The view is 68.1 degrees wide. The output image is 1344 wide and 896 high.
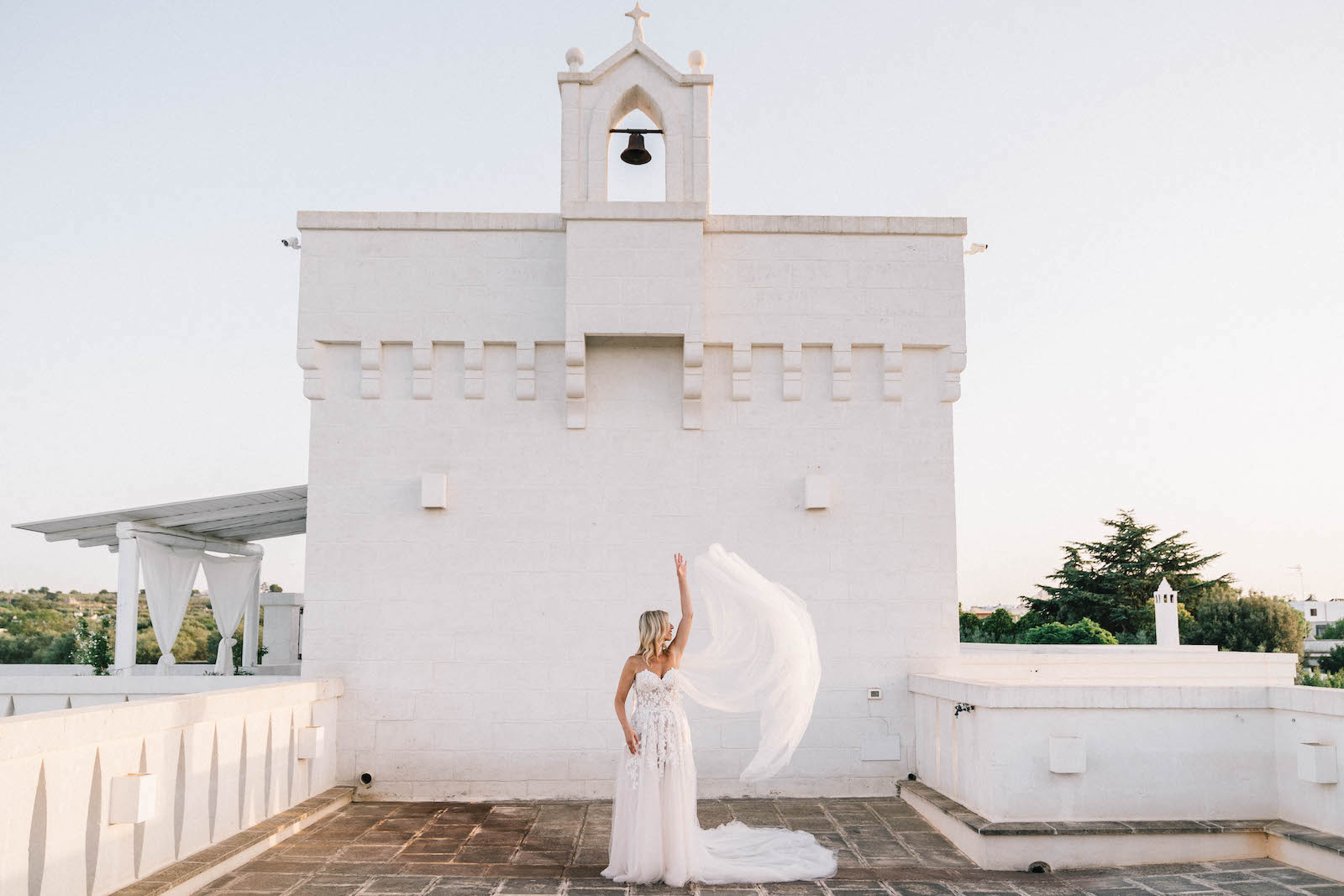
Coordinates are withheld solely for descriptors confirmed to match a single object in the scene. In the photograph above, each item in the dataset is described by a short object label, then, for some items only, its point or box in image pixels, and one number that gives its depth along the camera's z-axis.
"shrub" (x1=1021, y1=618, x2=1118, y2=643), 22.03
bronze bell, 8.80
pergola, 10.01
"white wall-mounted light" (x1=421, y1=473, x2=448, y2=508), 8.15
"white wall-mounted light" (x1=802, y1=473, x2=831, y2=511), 8.26
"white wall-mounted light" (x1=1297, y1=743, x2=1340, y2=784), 5.62
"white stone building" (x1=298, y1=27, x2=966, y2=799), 8.12
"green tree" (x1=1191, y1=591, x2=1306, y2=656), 32.28
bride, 5.49
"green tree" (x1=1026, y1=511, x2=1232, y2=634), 37.22
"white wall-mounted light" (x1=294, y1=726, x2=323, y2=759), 7.18
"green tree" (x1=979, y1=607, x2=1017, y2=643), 26.58
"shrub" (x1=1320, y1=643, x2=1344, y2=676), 33.12
